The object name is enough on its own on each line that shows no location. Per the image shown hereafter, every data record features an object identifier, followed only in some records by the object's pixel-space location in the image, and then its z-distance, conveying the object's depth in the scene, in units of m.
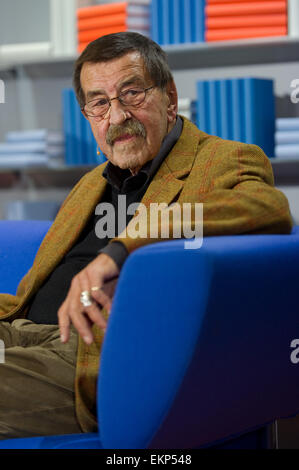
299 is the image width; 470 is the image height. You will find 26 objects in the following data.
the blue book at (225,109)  3.09
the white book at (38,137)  3.37
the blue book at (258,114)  3.07
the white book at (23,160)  3.41
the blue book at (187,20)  3.19
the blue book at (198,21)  3.18
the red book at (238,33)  3.16
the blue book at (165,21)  3.21
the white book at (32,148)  3.39
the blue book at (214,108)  3.11
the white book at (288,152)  3.07
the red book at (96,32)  3.25
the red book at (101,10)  3.24
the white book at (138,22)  3.26
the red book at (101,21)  3.24
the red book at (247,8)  3.08
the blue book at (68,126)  3.37
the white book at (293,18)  3.07
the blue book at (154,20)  3.23
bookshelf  3.34
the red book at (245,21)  3.13
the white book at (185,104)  3.18
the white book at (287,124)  3.05
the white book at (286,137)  3.08
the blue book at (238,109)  3.08
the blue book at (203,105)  3.12
